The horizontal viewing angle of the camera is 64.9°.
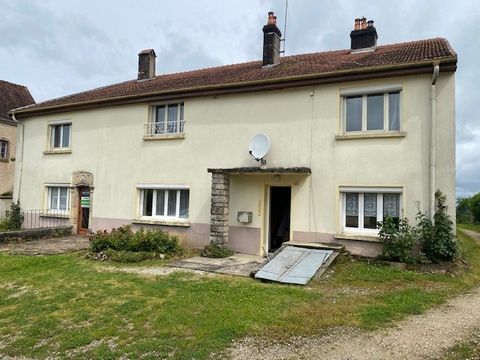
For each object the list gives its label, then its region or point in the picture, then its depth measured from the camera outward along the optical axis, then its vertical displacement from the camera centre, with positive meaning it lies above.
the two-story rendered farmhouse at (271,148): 10.16 +1.79
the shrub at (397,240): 9.50 -0.82
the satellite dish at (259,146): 11.45 +1.72
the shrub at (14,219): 17.21 -1.09
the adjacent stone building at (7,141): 24.23 +3.54
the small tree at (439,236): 9.28 -0.69
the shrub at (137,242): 11.59 -1.35
